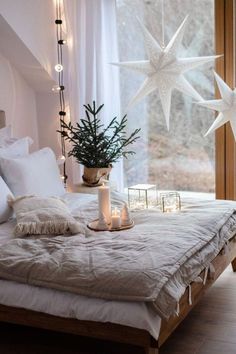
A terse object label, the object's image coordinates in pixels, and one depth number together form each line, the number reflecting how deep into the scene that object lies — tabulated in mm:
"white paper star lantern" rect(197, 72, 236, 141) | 3953
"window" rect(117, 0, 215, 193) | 4371
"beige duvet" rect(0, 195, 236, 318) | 2197
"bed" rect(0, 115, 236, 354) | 2143
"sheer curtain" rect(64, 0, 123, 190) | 4531
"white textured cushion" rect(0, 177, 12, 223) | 3164
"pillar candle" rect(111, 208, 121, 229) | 2934
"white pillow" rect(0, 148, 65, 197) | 3385
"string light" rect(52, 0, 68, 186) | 4448
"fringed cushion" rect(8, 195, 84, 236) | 2811
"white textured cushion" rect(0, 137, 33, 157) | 3568
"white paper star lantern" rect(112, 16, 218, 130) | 3868
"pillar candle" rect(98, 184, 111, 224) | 2980
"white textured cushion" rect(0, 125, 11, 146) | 3725
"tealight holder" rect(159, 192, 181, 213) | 3276
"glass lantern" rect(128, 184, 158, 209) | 3425
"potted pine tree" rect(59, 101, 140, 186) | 4188
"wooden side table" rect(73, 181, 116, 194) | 4143
